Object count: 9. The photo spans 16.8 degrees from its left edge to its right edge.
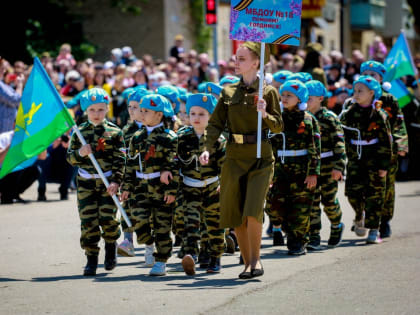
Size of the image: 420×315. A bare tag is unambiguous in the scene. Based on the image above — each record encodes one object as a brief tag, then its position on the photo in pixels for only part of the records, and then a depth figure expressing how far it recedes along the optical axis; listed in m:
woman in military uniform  12.82
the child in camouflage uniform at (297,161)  15.35
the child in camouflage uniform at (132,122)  15.79
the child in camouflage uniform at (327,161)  16.21
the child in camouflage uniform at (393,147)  17.28
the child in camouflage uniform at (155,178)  13.76
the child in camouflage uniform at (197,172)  14.23
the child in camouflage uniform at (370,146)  16.61
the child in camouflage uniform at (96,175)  13.81
